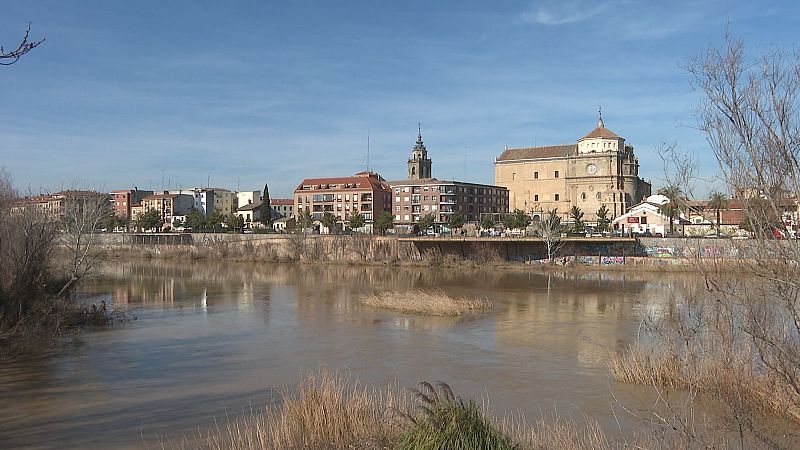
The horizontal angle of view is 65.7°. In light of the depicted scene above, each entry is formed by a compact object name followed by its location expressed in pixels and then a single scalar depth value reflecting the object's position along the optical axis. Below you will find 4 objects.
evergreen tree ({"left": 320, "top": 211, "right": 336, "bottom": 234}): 82.16
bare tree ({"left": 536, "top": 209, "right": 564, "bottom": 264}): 53.06
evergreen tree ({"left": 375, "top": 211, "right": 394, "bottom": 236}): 73.75
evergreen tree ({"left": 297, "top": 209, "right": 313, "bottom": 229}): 77.71
